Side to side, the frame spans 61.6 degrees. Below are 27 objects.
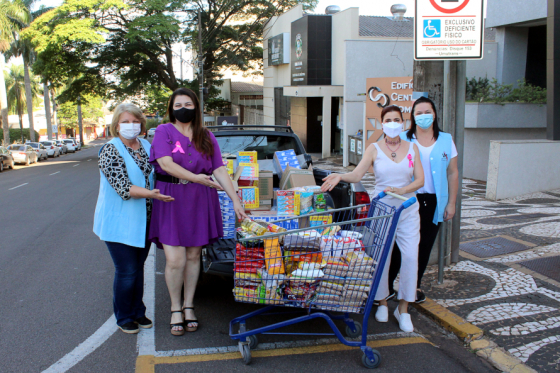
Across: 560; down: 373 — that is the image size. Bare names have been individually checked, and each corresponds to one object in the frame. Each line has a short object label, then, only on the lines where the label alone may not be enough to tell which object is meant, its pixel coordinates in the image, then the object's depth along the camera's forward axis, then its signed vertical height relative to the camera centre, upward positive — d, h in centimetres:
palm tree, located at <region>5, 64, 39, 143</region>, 5844 +585
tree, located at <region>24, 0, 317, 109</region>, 2833 +627
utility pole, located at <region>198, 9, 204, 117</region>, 2894 +411
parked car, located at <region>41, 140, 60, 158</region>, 4108 -132
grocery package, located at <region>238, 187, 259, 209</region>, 486 -67
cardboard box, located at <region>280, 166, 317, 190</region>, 507 -51
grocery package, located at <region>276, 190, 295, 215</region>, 456 -70
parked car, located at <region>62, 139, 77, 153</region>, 5057 -127
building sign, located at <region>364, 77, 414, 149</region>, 1548 +110
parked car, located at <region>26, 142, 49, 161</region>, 3673 -126
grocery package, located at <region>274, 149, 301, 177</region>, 572 -36
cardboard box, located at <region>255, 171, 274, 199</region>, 510 -58
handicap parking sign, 510 +110
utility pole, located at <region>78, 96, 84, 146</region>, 6006 +73
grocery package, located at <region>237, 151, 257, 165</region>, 539 -29
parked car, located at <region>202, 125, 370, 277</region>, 419 -38
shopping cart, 345 -103
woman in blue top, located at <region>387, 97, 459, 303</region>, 446 -44
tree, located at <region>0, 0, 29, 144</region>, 3606 +868
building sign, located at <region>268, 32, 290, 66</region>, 2803 +509
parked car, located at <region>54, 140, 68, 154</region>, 4649 -131
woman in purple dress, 394 -51
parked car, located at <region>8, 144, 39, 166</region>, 3066 -132
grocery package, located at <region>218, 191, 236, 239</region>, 467 -83
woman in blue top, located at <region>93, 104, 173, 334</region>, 392 -60
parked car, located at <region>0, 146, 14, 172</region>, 2633 -144
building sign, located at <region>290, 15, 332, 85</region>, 2423 +423
